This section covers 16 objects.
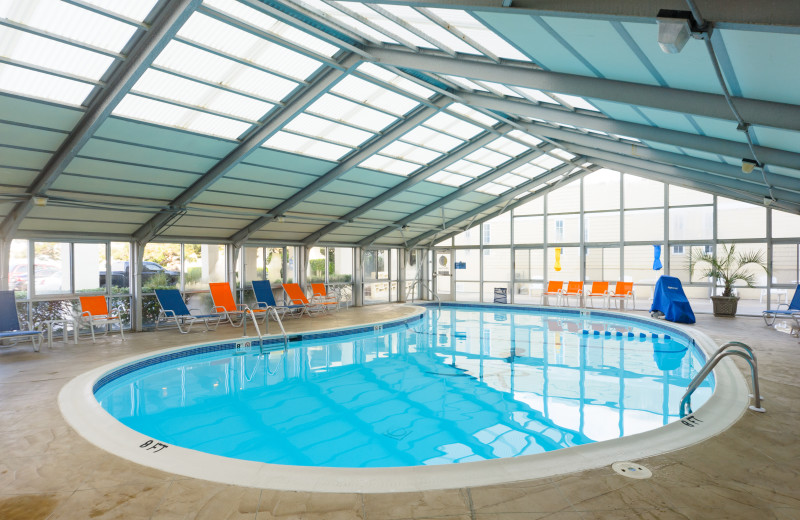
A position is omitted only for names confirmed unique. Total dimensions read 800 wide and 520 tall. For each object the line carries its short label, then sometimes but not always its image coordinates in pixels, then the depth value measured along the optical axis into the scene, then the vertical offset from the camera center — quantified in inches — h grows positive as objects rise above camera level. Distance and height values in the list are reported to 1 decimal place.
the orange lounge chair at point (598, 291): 524.4 -42.9
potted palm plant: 435.5 -15.4
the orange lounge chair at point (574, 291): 545.0 -44.3
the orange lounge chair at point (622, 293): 511.2 -44.0
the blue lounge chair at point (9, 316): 272.8 -37.3
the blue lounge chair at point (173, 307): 365.1 -42.6
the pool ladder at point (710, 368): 144.8 -39.0
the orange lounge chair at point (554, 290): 554.9 -44.4
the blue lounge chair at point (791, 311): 336.5 -43.6
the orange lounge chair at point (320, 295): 507.6 -46.4
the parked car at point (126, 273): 367.9 -14.6
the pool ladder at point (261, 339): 318.1 -59.7
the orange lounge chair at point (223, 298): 395.1 -38.3
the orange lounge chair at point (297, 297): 473.7 -44.7
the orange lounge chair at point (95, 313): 322.0 -42.0
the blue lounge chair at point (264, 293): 438.3 -37.3
